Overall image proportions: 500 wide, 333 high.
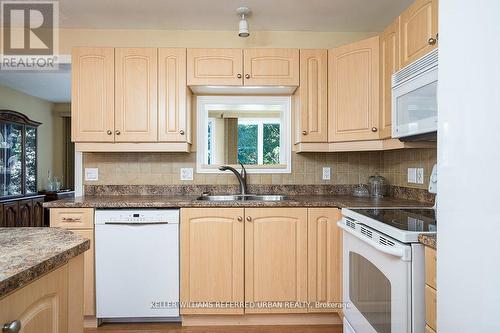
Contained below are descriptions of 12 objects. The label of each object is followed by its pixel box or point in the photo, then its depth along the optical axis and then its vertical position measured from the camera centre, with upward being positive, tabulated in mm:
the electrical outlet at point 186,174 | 2691 -58
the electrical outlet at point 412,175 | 2277 -59
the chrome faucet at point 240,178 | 2623 -91
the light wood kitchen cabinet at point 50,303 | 728 -358
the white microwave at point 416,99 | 1504 +365
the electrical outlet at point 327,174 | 2725 -60
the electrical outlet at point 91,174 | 2666 -57
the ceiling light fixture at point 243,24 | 2322 +1080
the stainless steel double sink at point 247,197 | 2605 -250
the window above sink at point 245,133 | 2723 +302
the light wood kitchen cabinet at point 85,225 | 2125 -393
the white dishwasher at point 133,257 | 2129 -609
